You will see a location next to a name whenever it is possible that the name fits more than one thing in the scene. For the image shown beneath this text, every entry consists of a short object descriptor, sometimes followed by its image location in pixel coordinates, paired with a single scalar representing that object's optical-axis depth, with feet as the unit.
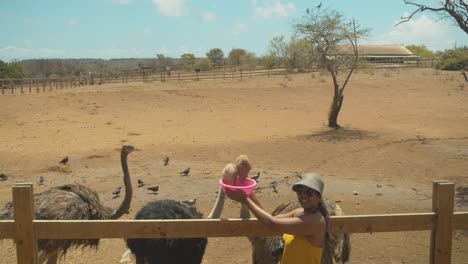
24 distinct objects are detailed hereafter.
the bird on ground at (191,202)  23.97
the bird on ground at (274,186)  28.24
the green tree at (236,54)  231.91
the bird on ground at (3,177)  32.35
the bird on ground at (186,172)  32.45
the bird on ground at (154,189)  28.17
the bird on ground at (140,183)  29.69
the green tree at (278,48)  166.71
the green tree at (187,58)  246.17
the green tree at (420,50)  294.66
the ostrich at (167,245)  12.46
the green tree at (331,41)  49.70
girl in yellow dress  8.35
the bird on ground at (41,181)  30.66
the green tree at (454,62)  123.75
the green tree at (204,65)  169.88
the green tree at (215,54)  272.10
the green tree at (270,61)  163.12
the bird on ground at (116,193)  27.37
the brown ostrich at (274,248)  12.71
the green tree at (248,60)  153.87
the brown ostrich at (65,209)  15.28
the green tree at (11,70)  156.75
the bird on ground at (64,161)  36.15
